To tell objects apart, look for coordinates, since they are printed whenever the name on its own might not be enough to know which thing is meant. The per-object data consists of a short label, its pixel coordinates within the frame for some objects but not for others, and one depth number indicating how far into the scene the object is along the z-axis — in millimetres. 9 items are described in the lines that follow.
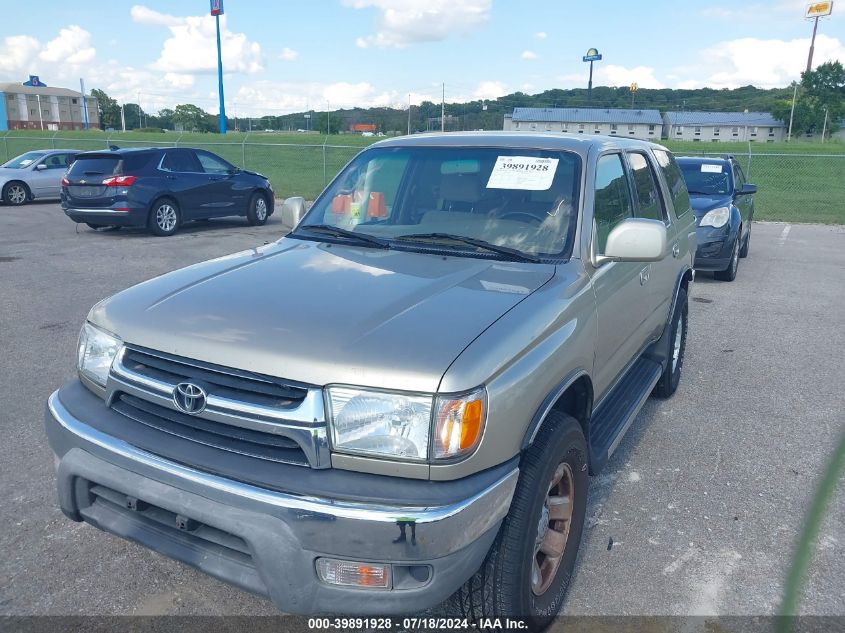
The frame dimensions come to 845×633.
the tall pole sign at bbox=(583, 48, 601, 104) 102250
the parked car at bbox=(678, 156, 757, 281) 9578
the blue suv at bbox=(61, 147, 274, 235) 12609
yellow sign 73312
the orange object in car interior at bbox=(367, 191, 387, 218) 3807
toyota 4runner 2135
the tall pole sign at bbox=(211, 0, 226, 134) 57344
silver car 17891
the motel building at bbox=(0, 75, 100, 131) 106125
